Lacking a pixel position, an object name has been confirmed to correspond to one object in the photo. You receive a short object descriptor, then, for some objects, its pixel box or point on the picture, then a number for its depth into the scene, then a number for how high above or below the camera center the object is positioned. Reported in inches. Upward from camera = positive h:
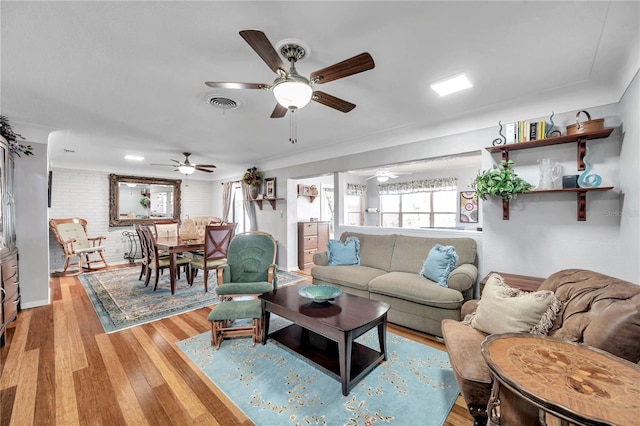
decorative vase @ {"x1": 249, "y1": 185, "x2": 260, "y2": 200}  244.0 +19.0
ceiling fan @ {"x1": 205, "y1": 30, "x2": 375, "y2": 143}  61.5 +35.9
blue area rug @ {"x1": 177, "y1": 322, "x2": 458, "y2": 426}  66.6 -51.0
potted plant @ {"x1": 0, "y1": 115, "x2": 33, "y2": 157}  117.3 +33.6
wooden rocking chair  210.8 -24.5
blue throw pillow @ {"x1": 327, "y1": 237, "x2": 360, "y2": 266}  155.9 -23.9
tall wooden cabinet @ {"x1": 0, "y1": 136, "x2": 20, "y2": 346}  99.8 -15.7
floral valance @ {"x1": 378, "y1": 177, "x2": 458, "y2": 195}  274.1 +29.1
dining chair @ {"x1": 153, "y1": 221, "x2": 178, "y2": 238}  210.1 -14.6
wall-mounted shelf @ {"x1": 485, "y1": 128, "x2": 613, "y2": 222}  92.9 +26.8
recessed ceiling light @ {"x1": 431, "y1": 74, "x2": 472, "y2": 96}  91.2 +46.0
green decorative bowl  92.4 -29.3
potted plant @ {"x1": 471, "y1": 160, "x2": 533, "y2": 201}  107.9 +12.5
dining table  158.9 -22.1
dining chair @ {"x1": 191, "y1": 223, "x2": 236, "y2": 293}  166.4 -23.9
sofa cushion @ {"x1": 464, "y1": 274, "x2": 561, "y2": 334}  62.6 -24.5
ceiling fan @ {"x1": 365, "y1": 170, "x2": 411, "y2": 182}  259.4 +37.8
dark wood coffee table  74.6 -35.1
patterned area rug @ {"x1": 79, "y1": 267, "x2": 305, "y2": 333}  126.9 -50.3
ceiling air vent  107.0 +45.8
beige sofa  105.7 -31.3
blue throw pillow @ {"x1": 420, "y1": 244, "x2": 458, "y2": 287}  114.9 -22.9
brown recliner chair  46.6 -22.2
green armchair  120.4 -23.6
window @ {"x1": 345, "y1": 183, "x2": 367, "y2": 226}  306.2 +11.2
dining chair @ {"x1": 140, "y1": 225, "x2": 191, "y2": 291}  165.0 -32.4
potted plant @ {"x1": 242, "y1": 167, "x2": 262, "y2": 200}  240.8 +29.5
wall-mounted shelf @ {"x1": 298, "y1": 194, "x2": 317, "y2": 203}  258.2 +13.8
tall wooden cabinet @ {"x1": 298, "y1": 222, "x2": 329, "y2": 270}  229.6 -26.0
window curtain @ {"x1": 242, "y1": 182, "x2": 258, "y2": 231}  255.9 +1.4
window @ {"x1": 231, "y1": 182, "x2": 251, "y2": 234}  296.2 +3.9
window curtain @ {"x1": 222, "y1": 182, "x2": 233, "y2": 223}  301.7 +13.0
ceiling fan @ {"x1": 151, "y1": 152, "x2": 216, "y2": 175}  199.2 +33.9
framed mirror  266.8 +12.1
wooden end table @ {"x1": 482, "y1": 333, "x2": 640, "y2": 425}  34.9 -25.5
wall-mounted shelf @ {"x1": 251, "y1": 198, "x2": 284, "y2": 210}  229.3 +9.5
